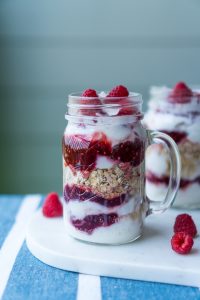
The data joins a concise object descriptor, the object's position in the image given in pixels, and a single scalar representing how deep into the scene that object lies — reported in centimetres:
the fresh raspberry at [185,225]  80
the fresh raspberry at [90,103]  76
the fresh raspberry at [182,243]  73
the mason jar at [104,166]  75
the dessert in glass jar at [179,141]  94
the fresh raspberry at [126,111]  77
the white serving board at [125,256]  69
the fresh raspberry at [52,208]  92
